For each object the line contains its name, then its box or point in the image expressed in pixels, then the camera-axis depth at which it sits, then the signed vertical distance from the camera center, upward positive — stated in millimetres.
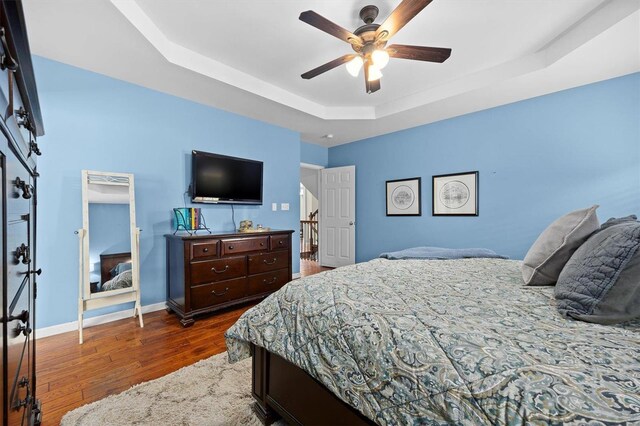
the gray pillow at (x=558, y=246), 1299 -184
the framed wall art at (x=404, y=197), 4359 +239
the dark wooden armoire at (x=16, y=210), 671 +14
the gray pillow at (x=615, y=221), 1268 -54
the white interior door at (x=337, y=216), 5145 -83
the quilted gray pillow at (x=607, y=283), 864 -255
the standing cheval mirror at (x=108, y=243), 2404 -287
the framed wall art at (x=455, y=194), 3801 +250
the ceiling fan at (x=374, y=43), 1786 +1309
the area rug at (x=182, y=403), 1410 -1091
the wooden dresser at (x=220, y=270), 2660 -634
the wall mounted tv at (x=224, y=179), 3225 +439
